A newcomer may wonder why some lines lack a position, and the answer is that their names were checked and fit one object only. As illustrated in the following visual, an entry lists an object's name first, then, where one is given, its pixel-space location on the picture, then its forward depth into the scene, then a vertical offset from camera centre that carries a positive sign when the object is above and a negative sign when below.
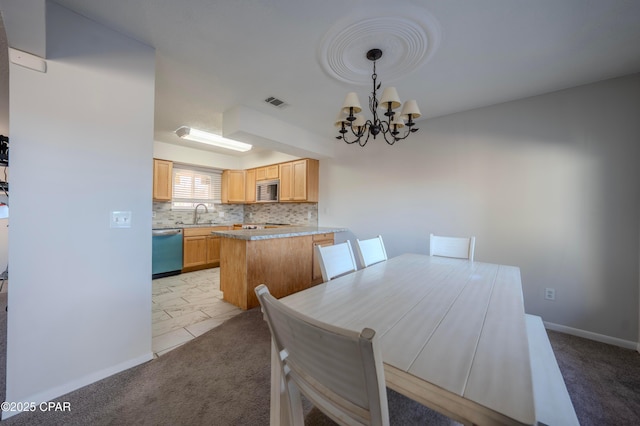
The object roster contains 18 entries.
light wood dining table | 0.56 -0.43
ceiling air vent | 2.70 +1.31
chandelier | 1.57 +0.75
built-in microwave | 4.84 +0.46
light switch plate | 1.65 -0.06
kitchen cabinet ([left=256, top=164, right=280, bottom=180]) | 4.84 +0.85
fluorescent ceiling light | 3.53 +1.25
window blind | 4.97 +0.55
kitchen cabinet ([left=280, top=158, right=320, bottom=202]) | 4.33 +0.62
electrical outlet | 2.37 -0.79
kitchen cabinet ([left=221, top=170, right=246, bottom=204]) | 5.54 +0.63
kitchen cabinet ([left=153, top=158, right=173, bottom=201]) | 4.27 +0.57
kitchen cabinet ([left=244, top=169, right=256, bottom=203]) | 5.33 +0.60
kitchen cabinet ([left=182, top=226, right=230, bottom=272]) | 4.34 -0.73
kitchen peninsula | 2.73 -0.64
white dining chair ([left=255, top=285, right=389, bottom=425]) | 0.50 -0.38
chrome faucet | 5.22 -0.11
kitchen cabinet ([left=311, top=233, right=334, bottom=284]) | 3.60 -0.74
